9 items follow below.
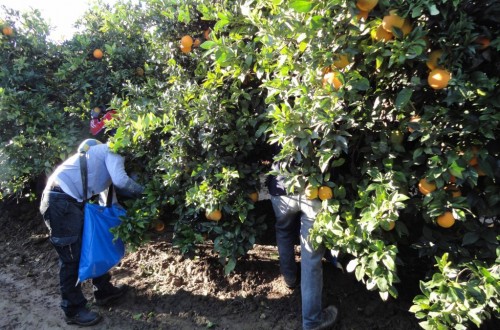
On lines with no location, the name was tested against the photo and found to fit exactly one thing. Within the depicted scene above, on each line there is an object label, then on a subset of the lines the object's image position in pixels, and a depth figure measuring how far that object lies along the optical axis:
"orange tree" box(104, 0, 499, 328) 1.80
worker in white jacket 3.07
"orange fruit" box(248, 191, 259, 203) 2.99
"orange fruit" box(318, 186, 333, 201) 2.36
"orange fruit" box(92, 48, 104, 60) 4.72
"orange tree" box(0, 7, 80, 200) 4.28
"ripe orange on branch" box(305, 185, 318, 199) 2.39
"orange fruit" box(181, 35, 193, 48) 3.18
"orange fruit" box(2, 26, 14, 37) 4.59
